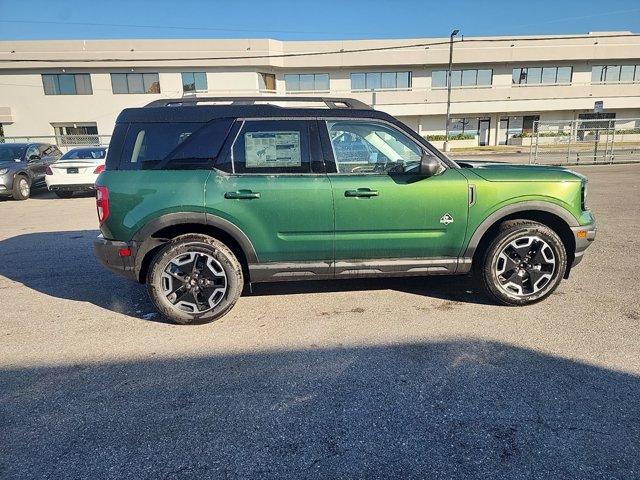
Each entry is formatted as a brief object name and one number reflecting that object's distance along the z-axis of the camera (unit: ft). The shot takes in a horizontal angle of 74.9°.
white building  110.01
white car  38.27
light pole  104.53
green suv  12.27
